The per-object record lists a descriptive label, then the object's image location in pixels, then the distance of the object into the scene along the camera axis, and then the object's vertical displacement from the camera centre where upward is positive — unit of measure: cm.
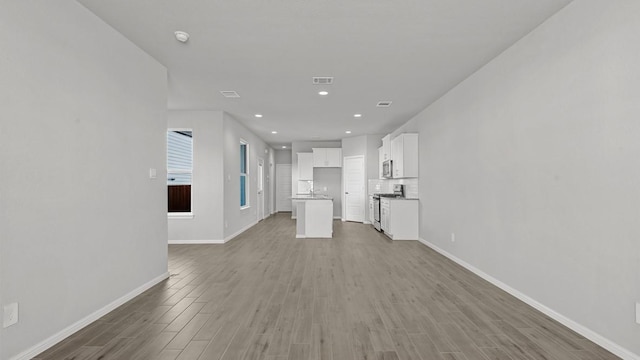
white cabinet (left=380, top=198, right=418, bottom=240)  666 -97
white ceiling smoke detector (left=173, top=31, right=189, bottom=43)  313 +141
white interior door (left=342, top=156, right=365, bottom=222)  973 -43
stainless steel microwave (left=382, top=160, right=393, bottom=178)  753 +15
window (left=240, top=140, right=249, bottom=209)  841 +4
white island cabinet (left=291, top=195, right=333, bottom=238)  709 -97
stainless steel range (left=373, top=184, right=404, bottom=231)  759 -66
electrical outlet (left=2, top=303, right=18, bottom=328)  199 -91
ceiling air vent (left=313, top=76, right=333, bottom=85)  438 +136
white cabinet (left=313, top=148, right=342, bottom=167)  1046 +59
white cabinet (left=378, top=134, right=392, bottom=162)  777 +65
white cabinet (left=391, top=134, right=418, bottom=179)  669 +42
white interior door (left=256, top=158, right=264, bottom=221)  1012 -49
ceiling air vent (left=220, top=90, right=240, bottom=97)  509 +134
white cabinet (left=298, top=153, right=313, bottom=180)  1072 +33
